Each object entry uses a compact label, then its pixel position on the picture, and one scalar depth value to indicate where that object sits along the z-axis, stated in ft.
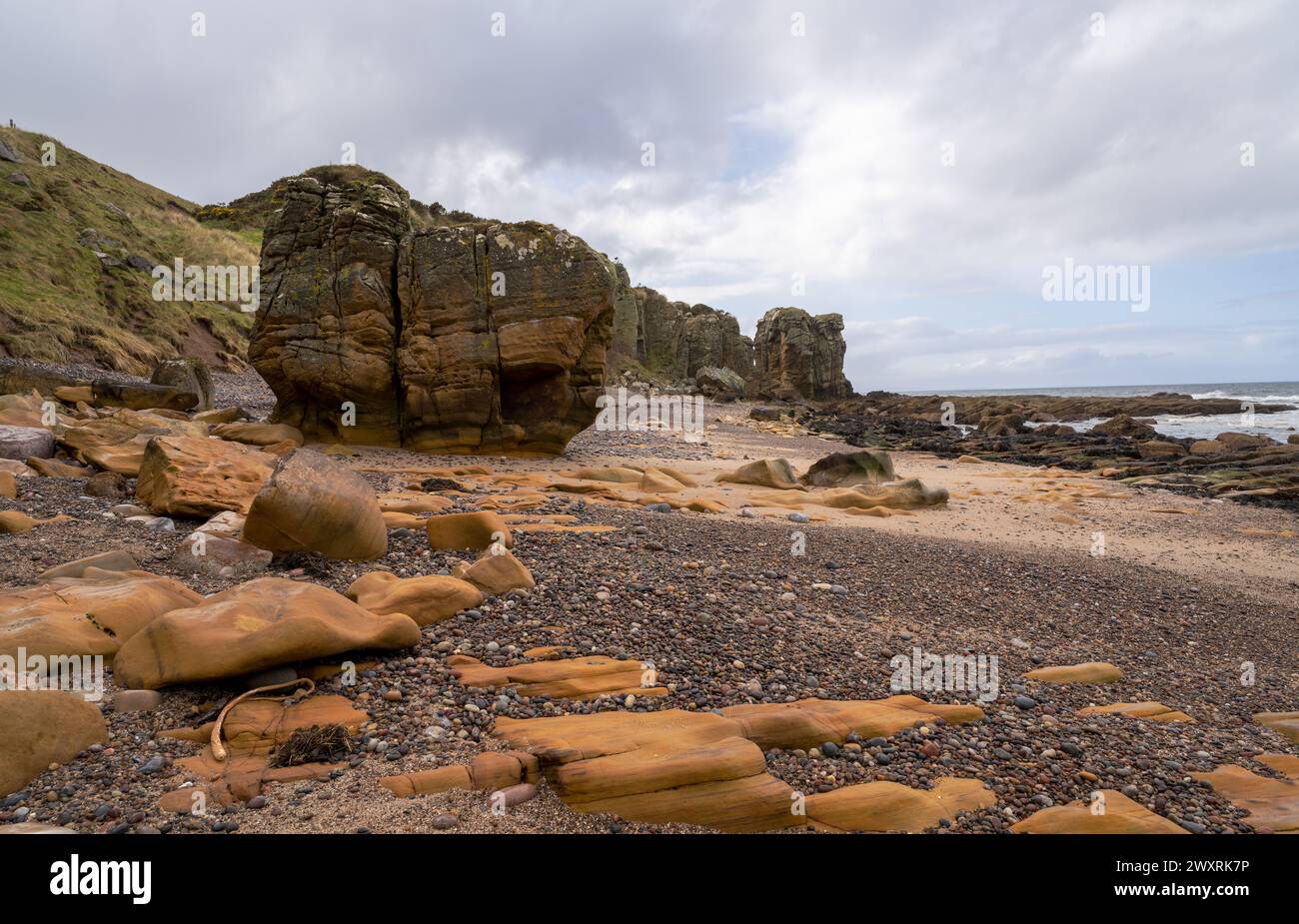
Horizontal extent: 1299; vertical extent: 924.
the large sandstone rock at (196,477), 26.71
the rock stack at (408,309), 49.75
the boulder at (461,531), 24.59
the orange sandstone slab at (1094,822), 11.16
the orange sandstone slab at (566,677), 14.67
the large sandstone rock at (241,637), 13.38
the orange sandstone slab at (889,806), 11.25
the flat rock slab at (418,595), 17.30
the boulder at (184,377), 63.05
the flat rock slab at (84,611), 13.67
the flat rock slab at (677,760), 10.98
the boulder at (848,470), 52.24
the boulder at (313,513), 21.34
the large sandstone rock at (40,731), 10.72
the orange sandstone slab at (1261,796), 12.26
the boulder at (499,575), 19.56
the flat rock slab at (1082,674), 18.40
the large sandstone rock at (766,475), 49.37
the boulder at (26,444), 31.32
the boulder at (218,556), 20.92
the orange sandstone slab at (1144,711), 16.52
